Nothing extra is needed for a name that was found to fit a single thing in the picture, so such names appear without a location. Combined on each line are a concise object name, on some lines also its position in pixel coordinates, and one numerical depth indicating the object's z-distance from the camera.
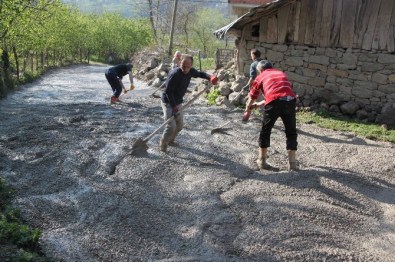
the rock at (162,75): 17.70
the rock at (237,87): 11.77
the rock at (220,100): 11.84
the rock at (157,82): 17.18
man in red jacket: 5.77
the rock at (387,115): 9.45
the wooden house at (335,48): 9.72
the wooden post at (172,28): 25.05
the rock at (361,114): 9.96
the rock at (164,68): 18.76
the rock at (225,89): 12.15
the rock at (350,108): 10.12
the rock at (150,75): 19.55
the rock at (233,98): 11.30
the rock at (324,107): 10.48
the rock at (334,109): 10.38
